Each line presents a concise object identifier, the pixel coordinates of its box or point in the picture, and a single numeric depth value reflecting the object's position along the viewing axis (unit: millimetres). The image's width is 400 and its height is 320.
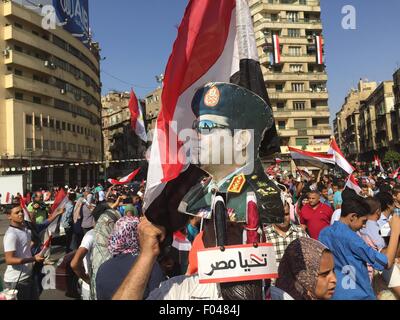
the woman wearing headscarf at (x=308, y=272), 2200
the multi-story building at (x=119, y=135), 87806
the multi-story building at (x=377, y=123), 63781
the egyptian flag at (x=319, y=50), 47834
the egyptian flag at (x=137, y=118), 12198
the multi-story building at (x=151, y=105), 77250
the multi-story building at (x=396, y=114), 56812
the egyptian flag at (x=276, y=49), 48281
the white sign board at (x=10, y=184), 22062
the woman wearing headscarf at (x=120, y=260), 2869
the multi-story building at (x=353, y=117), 90500
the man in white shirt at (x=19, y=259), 4617
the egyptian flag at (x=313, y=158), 8718
